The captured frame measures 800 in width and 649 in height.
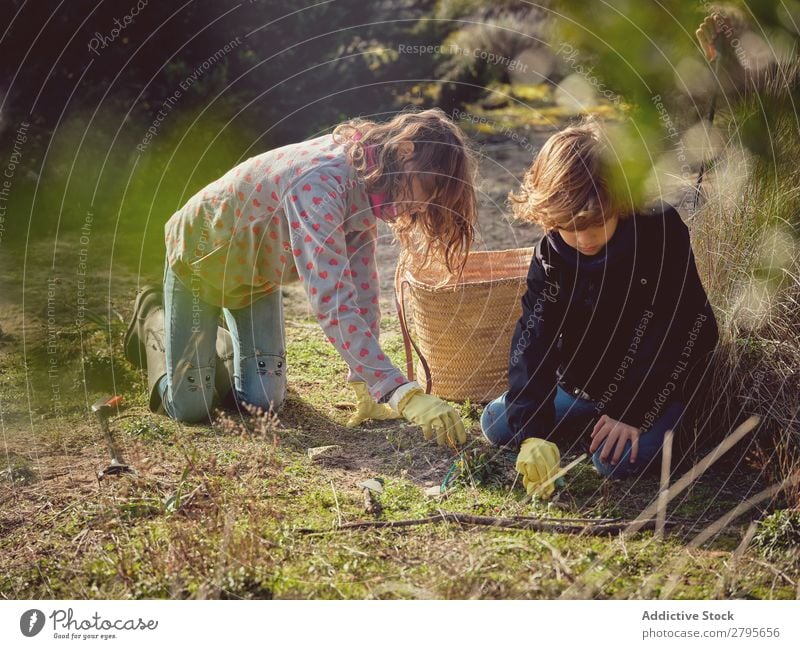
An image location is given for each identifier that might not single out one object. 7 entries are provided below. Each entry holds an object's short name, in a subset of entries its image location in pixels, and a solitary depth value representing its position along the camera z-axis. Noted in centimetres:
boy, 234
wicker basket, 304
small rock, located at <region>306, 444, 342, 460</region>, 276
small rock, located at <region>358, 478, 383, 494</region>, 248
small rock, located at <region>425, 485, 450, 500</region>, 244
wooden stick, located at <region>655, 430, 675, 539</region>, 211
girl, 244
